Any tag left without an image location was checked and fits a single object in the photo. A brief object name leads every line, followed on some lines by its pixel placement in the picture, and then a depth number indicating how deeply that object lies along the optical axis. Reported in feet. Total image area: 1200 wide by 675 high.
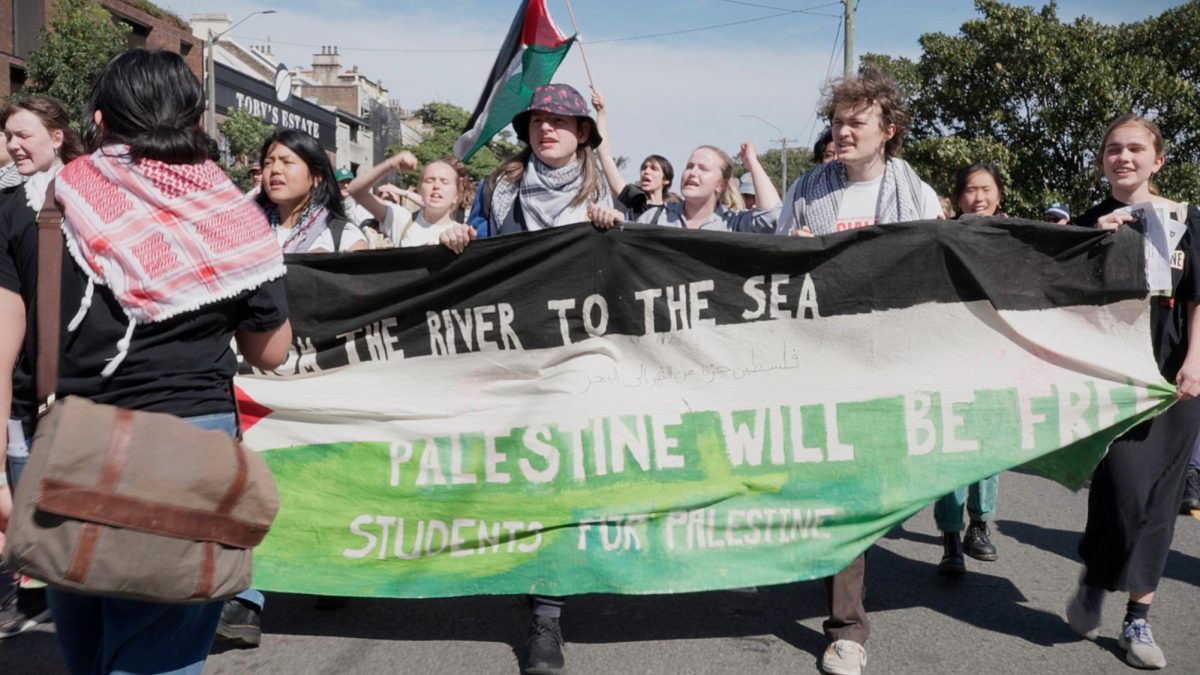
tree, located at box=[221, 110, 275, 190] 97.40
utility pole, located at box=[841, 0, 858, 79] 65.72
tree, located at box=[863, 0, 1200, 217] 50.75
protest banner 12.25
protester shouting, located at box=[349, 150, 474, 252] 18.16
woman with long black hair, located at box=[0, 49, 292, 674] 6.64
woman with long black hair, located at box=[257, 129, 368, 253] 14.26
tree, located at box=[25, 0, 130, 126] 65.00
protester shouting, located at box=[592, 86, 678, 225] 14.38
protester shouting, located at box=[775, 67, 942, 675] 13.02
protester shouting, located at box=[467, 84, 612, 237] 13.43
